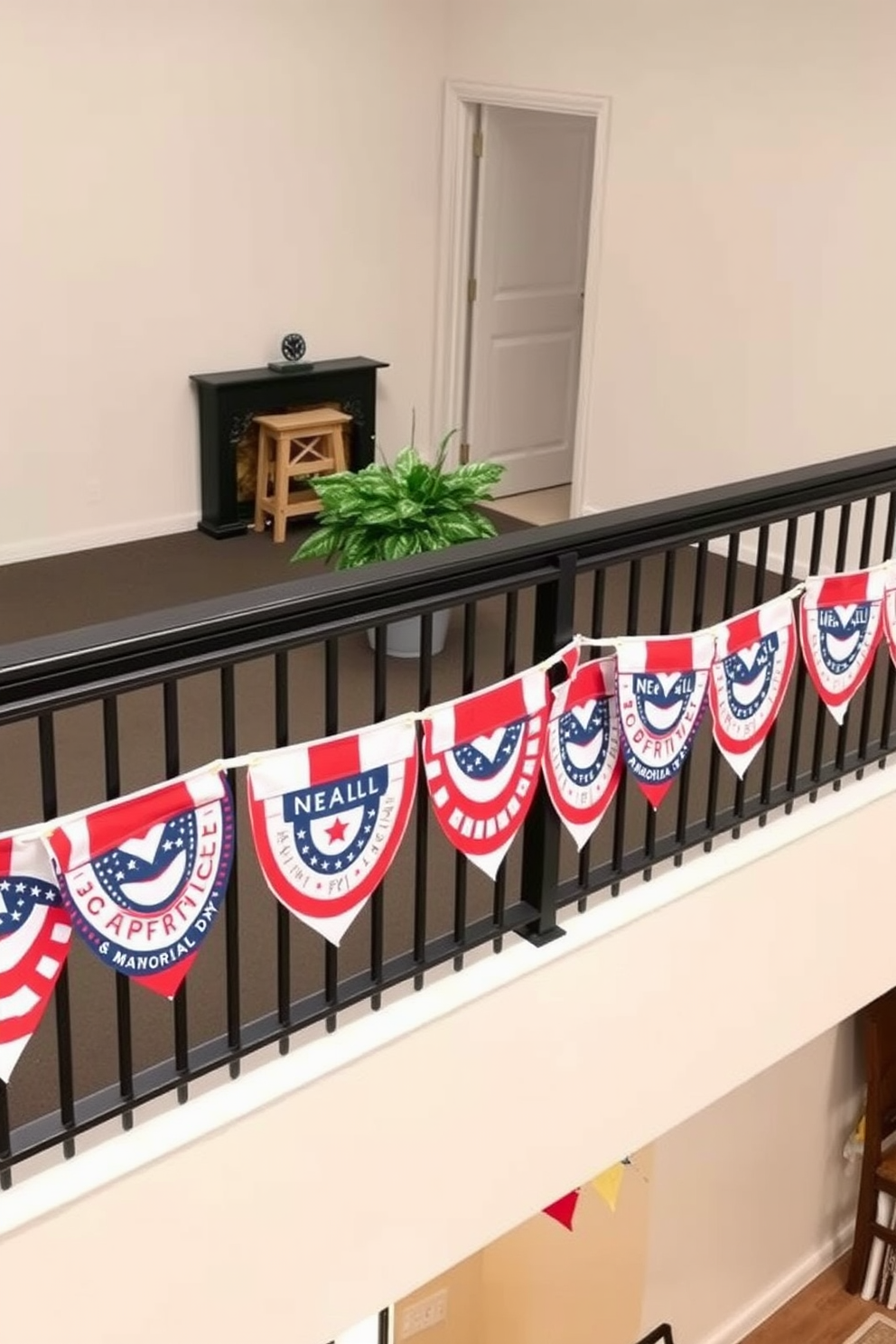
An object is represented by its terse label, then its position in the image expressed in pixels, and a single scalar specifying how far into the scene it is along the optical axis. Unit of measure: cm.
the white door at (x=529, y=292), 678
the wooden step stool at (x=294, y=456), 621
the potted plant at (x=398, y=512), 462
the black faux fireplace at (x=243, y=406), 616
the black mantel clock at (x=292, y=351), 630
